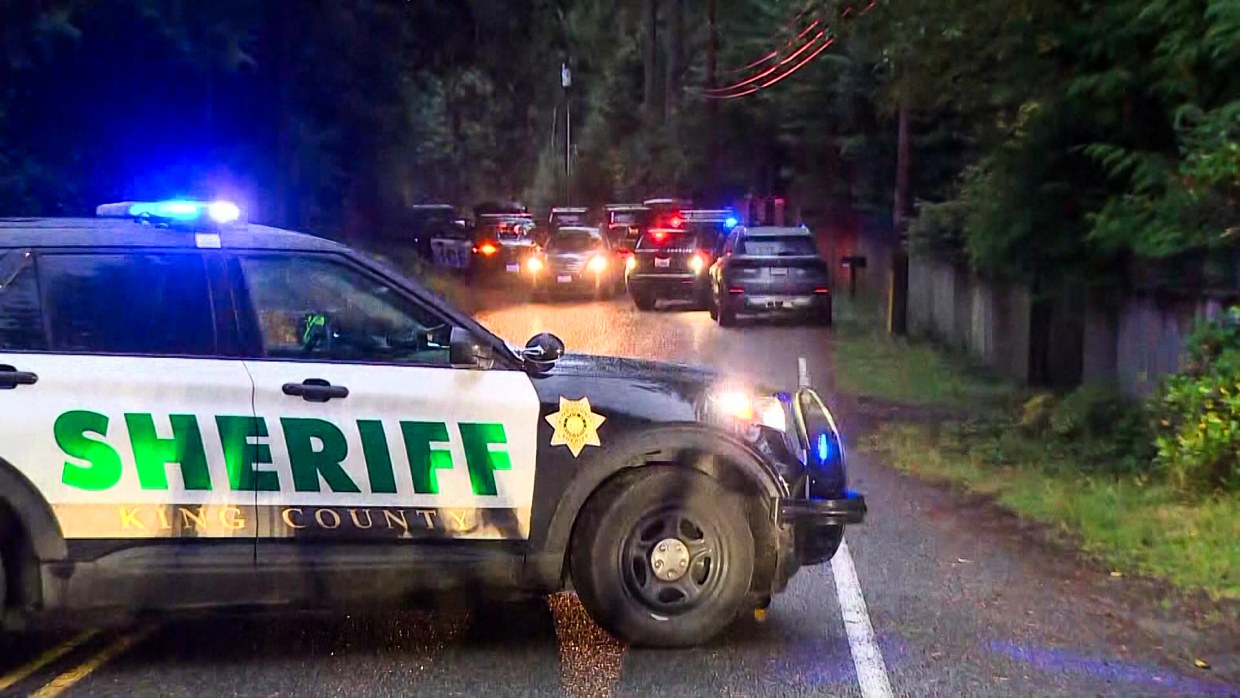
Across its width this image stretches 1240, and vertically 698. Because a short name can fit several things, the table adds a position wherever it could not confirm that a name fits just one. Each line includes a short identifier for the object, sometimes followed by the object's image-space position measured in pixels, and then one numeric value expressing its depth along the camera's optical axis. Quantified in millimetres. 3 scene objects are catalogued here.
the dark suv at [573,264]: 31906
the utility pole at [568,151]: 73019
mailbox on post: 29991
